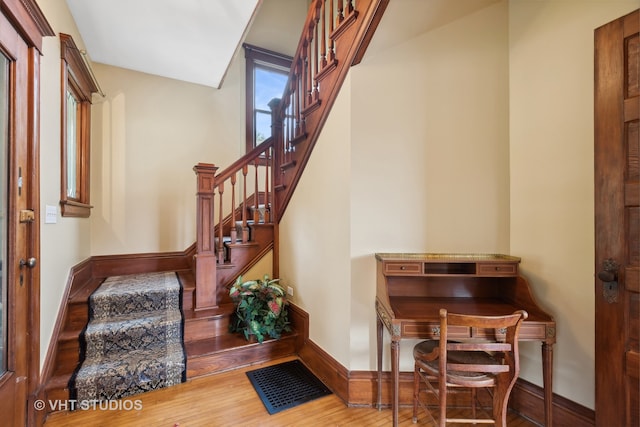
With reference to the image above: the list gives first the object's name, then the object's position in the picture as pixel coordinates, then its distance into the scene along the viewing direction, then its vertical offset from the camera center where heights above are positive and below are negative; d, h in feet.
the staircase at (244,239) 6.18 -0.86
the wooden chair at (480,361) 4.15 -2.47
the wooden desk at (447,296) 4.66 -1.82
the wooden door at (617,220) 4.15 -0.12
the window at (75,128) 6.89 +2.71
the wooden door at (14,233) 4.30 -0.33
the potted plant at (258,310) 7.79 -2.87
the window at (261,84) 12.99 +6.70
